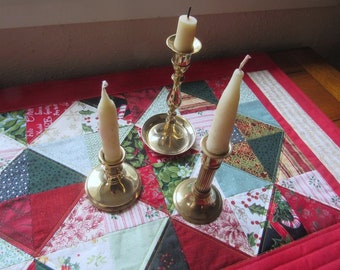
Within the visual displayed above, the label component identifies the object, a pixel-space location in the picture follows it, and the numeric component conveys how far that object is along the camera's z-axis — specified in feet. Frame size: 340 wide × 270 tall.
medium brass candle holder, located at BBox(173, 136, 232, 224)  1.87
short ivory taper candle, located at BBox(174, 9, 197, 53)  1.70
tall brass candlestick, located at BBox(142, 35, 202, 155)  2.16
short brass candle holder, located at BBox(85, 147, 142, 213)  1.89
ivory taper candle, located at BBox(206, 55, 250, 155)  1.33
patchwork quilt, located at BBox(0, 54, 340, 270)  1.75
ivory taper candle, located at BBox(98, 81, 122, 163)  1.50
